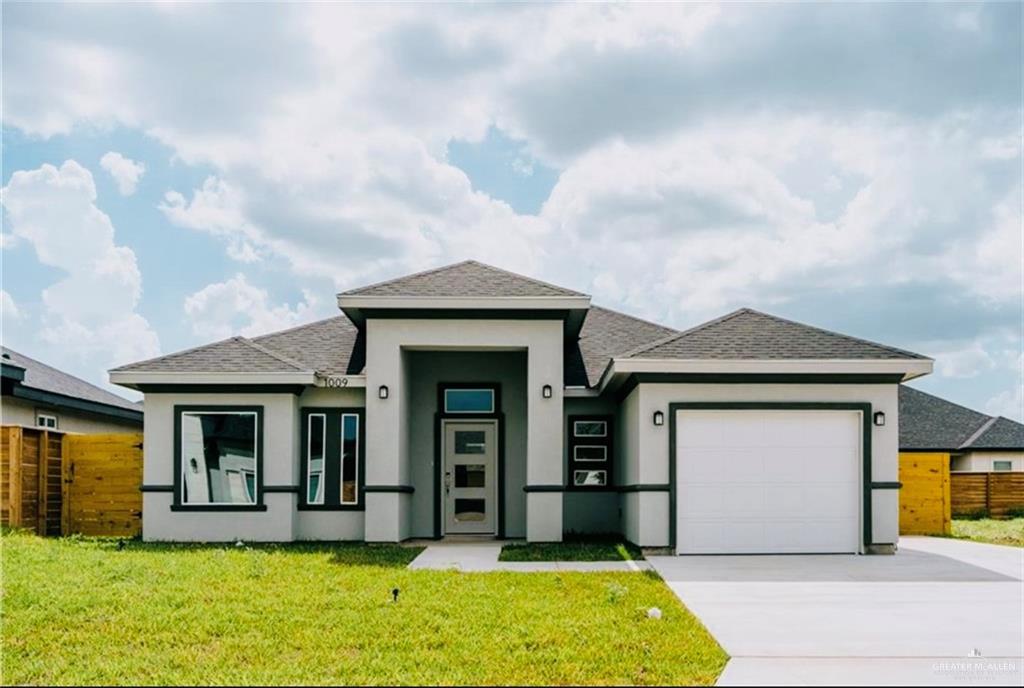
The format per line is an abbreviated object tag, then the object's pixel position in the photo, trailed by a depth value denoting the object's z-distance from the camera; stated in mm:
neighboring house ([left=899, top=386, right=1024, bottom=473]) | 28219
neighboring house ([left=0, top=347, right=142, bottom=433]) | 17875
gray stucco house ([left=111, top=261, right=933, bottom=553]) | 13203
